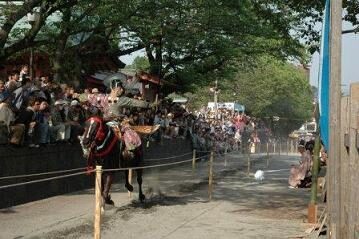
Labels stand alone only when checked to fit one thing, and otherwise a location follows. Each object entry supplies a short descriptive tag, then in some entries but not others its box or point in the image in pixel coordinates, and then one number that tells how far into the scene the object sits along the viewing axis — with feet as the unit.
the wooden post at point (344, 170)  26.68
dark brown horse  41.93
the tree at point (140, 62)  143.70
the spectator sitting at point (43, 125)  47.83
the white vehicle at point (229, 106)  170.75
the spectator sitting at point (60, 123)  50.88
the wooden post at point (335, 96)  25.82
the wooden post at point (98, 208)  27.91
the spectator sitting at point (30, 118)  45.50
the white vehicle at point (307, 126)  218.50
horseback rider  44.93
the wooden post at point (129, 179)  49.34
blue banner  27.96
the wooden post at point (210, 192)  51.38
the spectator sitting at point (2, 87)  44.97
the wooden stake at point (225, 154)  98.33
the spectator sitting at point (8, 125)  43.04
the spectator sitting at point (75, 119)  53.78
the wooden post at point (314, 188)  41.55
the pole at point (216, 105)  142.57
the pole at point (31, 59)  71.26
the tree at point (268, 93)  212.02
